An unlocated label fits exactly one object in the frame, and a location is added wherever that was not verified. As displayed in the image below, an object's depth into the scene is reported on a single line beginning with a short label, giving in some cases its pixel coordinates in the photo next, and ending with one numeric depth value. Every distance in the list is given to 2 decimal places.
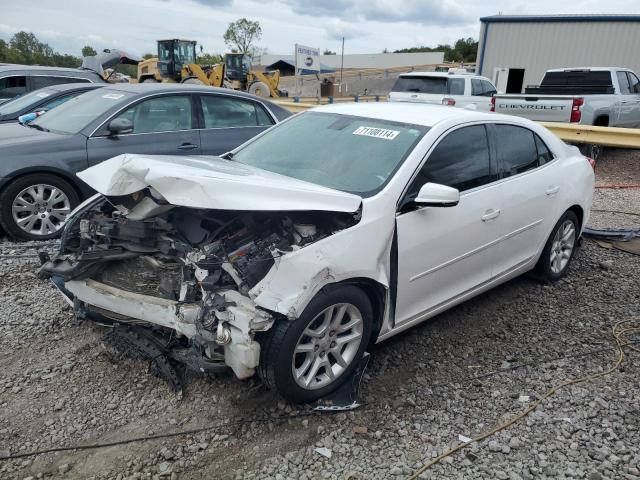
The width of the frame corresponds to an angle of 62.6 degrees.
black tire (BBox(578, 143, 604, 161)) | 9.73
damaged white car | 2.74
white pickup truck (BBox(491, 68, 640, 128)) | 10.48
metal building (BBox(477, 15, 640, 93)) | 21.17
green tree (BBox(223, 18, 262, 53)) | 71.75
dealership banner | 28.69
